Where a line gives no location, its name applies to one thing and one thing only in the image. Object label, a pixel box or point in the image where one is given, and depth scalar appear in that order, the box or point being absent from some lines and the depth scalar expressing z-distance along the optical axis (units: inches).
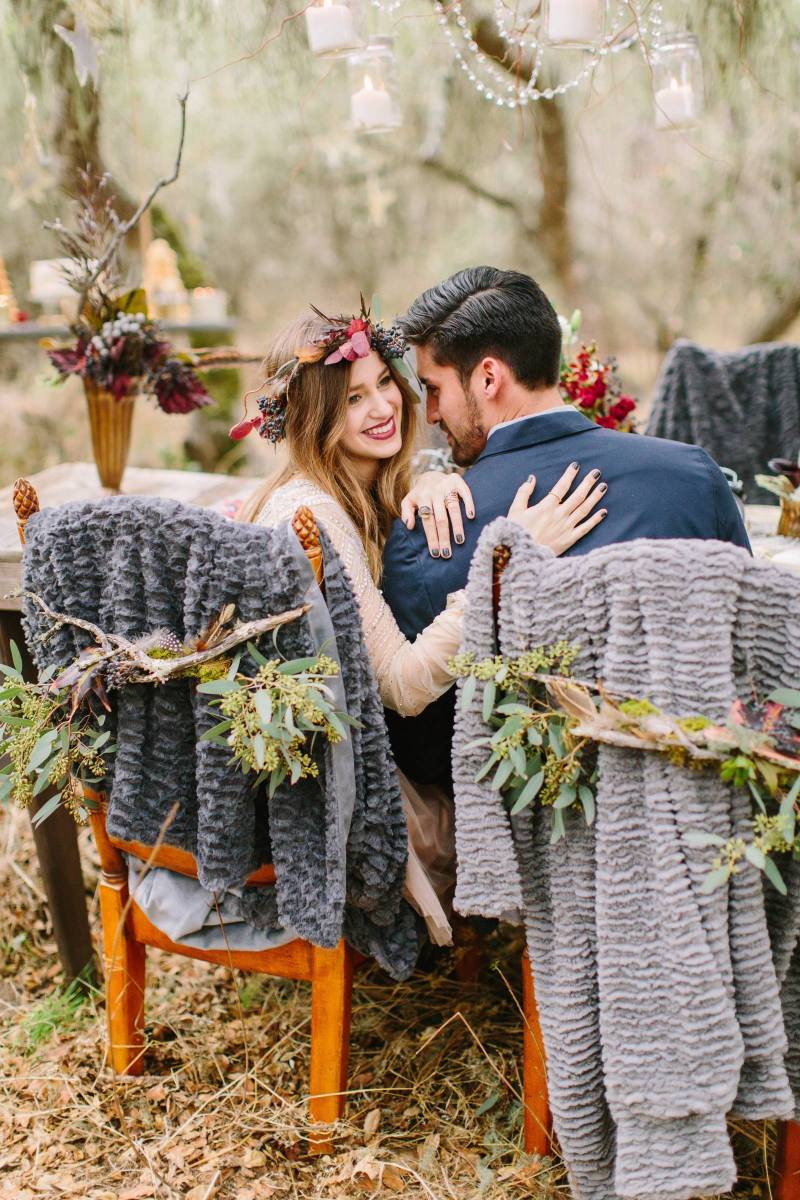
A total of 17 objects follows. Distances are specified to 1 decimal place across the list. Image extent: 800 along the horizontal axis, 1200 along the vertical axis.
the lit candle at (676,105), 107.6
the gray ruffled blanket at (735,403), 108.8
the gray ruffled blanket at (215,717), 49.8
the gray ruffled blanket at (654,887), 42.8
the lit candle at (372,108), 112.5
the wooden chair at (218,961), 59.5
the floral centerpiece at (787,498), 79.1
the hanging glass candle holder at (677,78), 107.6
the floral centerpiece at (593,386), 83.4
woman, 58.4
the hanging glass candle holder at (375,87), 111.4
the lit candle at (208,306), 183.0
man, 60.8
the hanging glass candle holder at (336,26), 91.3
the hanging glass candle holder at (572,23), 82.4
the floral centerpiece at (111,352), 87.4
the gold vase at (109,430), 90.1
